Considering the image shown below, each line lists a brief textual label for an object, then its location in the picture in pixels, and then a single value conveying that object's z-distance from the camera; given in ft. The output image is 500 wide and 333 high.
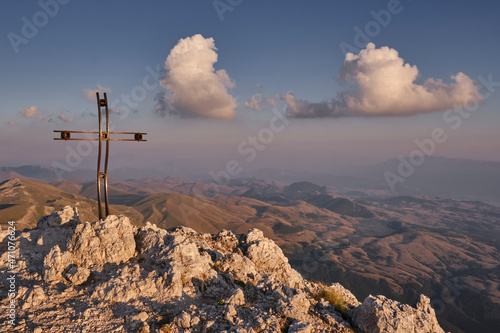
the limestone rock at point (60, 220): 57.72
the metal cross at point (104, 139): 55.21
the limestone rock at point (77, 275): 41.37
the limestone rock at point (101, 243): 46.85
